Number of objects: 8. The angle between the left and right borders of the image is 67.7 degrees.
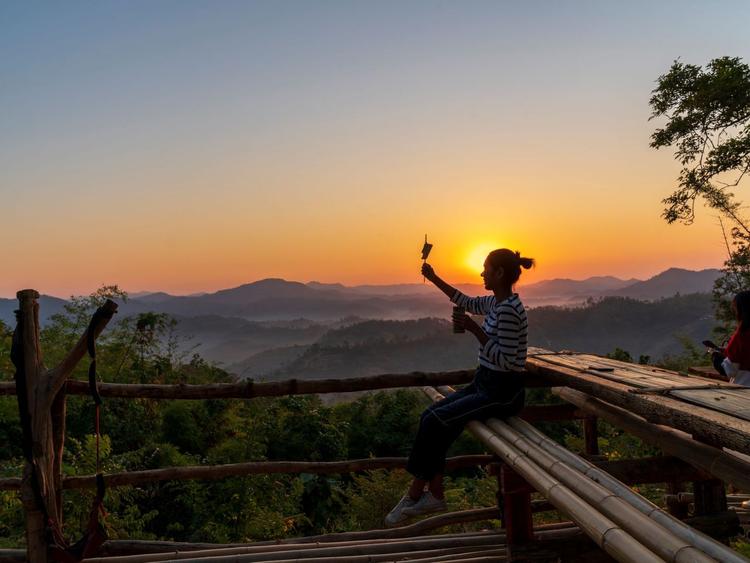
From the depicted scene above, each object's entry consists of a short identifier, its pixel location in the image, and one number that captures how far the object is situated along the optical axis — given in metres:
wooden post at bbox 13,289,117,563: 2.88
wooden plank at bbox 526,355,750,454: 1.98
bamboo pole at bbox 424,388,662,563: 1.83
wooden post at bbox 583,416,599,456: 4.76
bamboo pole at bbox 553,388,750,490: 2.55
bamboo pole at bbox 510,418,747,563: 1.77
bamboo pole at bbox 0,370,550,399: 3.61
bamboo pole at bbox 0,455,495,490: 3.73
